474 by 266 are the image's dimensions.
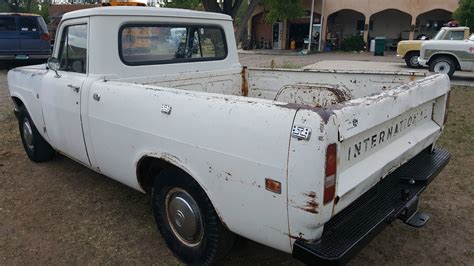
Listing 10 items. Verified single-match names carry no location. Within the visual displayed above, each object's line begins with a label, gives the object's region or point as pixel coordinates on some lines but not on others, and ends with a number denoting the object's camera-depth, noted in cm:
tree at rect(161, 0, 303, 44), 1585
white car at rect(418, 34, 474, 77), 1270
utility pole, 2721
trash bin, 2461
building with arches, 2627
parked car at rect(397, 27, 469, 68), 1426
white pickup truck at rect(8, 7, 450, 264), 201
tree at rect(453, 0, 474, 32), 2055
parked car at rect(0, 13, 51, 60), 1316
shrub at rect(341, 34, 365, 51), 2853
